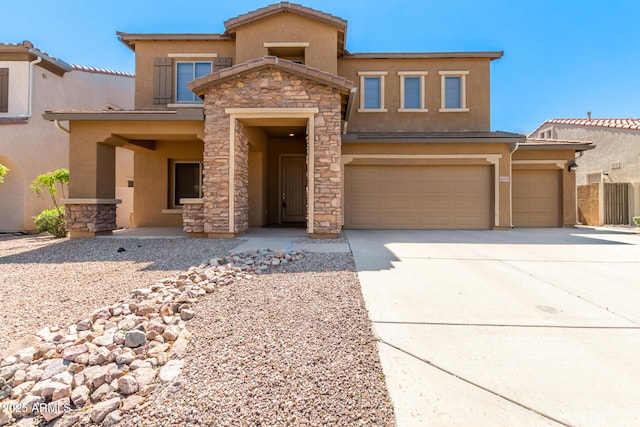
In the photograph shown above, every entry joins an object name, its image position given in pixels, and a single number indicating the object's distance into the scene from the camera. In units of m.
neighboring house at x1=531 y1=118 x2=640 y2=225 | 13.30
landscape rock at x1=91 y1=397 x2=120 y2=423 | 1.85
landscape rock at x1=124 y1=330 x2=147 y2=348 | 2.60
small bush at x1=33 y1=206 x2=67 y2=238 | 9.47
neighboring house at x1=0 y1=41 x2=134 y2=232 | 11.39
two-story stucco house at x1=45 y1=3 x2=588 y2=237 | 7.93
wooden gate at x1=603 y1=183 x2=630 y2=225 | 13.27
